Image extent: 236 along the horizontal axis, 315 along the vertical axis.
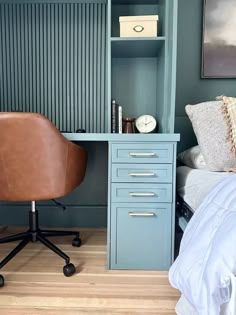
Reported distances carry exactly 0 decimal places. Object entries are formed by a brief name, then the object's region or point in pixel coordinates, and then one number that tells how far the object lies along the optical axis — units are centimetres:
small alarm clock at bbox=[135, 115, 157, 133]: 201
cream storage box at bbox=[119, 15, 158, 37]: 187
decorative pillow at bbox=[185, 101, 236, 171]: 164
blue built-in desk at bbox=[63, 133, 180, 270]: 169
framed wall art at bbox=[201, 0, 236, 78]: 221
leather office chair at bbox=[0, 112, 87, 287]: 153
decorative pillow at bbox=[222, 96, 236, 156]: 166
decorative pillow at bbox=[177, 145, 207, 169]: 181
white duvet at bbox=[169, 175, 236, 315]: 87
